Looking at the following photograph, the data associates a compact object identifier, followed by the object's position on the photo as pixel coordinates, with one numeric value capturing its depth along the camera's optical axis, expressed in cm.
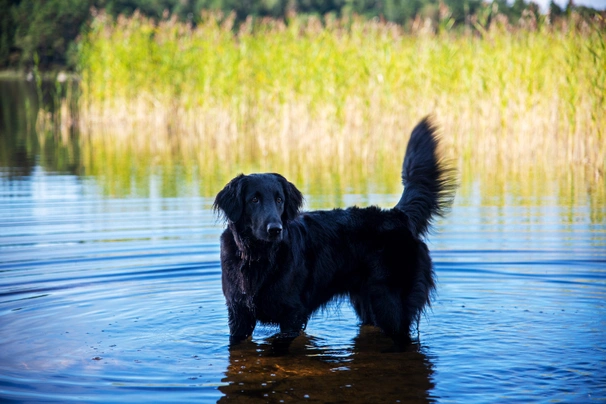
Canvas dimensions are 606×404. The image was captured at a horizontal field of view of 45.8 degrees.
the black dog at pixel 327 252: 466
